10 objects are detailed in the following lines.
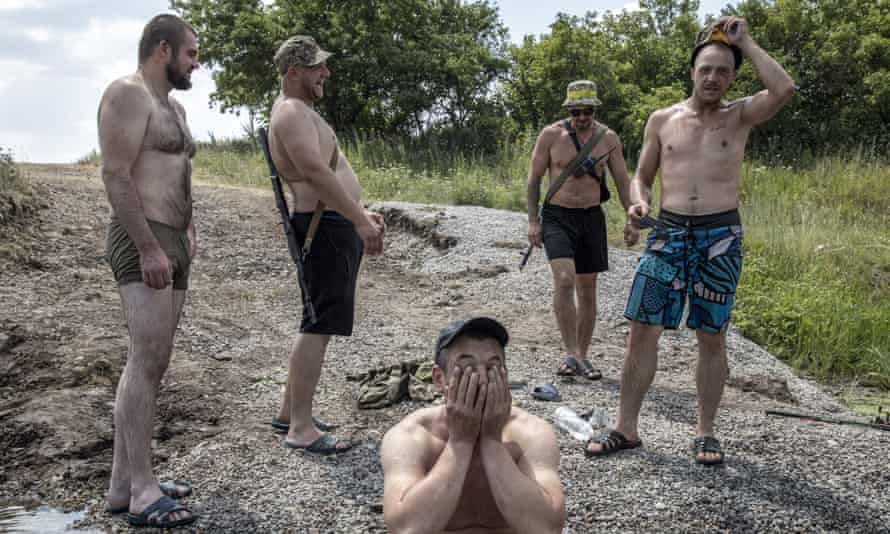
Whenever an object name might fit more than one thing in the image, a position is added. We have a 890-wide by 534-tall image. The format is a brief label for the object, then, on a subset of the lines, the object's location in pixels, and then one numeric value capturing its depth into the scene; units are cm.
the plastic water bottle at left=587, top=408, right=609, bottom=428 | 473
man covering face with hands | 225
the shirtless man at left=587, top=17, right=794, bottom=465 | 401
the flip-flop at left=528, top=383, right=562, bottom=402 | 518
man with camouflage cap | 387
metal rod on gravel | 494
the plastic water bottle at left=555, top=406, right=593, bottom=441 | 451
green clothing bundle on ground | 507
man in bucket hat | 572
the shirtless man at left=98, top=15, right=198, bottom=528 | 319
